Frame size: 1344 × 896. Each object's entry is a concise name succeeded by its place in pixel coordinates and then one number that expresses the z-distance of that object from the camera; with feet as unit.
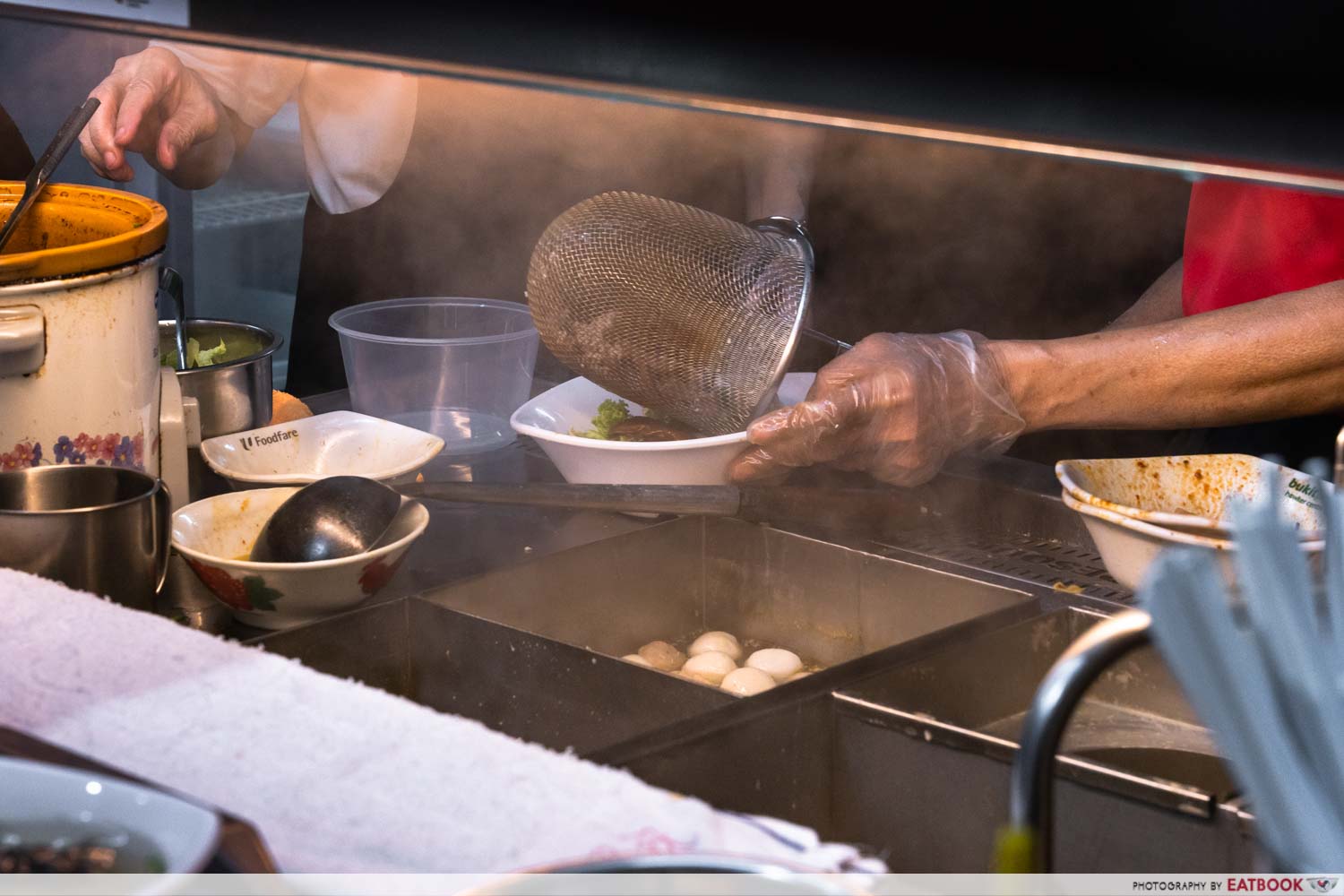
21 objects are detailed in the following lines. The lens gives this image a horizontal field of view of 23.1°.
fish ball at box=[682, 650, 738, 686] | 7.35
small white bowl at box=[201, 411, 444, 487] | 7.53
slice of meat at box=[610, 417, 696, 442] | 7.72
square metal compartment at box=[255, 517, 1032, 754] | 6.97
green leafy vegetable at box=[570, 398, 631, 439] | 7.86
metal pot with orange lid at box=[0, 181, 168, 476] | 6.77
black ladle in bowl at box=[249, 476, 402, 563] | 7.01
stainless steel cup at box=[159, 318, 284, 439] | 7.52
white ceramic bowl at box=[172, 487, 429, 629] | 6.89
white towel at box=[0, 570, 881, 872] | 5.58
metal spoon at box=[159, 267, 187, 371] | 7.63
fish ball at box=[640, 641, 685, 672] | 7.44
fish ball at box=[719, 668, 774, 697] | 7.25
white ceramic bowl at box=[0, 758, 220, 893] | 4.89
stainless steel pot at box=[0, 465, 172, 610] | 6.68
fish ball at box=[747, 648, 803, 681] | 7.38
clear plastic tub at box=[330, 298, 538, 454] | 8.09
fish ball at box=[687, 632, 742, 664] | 7.49
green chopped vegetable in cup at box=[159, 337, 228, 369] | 7.76
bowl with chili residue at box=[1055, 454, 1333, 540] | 7.29
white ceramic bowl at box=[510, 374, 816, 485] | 7.60
